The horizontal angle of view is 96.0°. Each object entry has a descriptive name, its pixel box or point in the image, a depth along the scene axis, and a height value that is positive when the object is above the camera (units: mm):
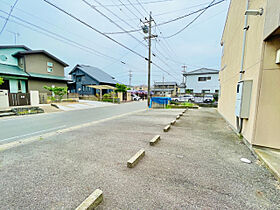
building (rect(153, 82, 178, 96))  46597 +2296
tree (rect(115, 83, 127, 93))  21641 +901
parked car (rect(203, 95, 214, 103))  18742 -493
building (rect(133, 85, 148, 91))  65262 +3107
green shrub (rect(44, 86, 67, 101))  15172 +169
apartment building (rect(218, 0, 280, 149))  2770 +449
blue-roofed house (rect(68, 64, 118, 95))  25172 +2663
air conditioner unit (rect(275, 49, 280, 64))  2678 +833
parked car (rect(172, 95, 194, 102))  21297 -667
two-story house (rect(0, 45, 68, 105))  14078 +2836
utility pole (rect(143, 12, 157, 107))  13278 +6273
